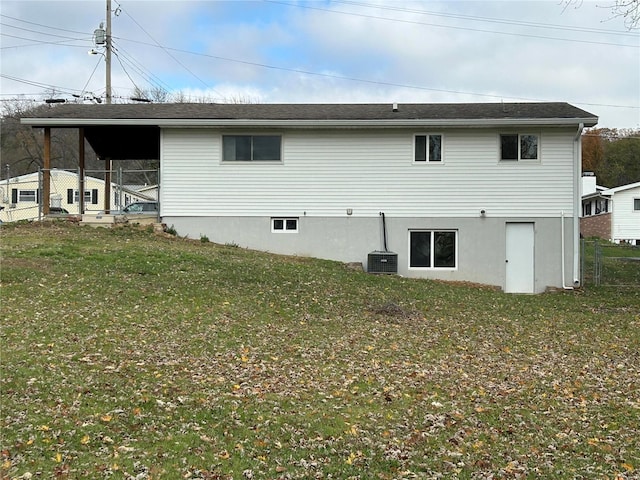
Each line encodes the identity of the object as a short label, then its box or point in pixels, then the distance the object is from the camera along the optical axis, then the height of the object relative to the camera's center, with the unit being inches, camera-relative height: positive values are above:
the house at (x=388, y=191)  659.4 +58.6
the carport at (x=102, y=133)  656.4 +132.0
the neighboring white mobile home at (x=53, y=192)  1447.6 +126.6
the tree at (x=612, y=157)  2294.5 +343.9
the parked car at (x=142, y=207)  814.6 +51.8
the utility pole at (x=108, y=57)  1027.3 +339.6
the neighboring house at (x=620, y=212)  1552.7 +84.6
